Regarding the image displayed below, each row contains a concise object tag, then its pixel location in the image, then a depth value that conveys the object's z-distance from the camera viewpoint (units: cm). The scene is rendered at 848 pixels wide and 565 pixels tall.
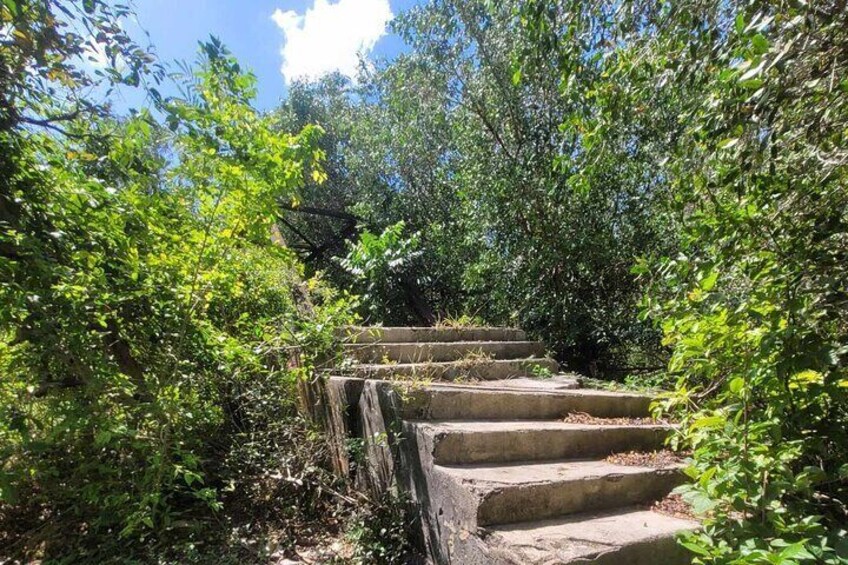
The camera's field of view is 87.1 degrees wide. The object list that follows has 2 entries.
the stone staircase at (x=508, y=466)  183
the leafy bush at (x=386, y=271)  650
